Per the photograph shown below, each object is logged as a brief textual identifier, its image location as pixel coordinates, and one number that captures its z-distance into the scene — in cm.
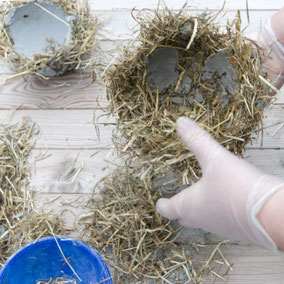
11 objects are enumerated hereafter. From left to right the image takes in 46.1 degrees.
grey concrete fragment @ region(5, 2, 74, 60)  112
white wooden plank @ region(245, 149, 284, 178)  109
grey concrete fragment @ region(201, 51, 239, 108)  90
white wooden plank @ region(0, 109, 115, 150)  113
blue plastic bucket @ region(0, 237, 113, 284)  98
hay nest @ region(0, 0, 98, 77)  108
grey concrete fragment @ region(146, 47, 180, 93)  94
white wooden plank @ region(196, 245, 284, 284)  106
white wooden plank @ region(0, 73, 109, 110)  116
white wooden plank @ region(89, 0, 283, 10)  118
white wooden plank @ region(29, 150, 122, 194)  112
